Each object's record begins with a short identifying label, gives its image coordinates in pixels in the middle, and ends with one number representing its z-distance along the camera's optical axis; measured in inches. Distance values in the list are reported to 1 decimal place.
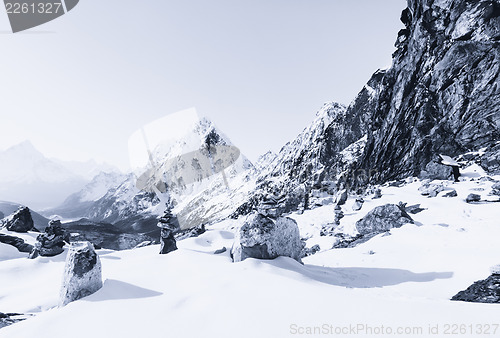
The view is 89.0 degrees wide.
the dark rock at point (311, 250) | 603.2
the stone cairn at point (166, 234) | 660.1
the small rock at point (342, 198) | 909.8
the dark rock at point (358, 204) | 790.2
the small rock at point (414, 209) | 592.3
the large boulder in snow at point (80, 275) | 283.9
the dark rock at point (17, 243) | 902.1
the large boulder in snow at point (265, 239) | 383.6
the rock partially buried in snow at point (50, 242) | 755.4
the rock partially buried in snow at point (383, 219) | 542.0
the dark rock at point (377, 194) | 835.4
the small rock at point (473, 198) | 549.6
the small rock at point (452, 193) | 617.9
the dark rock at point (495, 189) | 552.7
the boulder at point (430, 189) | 679.7
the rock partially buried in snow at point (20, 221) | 1125.5
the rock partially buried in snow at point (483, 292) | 226.3
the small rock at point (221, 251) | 533.9
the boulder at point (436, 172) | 791.7
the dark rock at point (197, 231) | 1013.5
